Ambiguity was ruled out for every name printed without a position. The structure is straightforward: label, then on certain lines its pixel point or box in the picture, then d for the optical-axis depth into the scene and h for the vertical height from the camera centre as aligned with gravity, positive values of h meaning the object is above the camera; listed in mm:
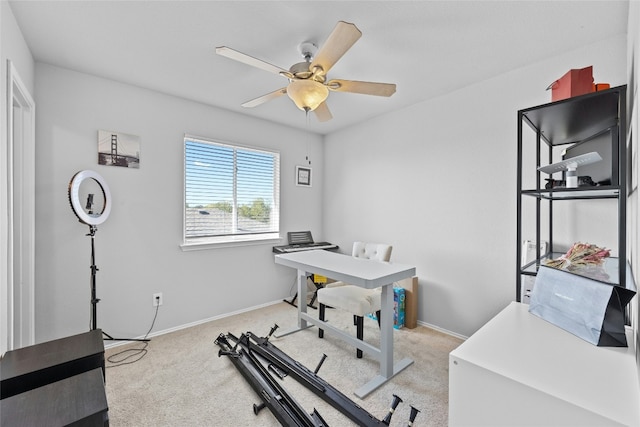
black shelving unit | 1131 +419
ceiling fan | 1521 +909
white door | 2031 -36
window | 3141 +250
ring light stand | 2074 +19
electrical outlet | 2818 -899
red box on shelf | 1352 +651
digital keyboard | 3638 -482
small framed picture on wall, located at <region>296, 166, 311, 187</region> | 4059 +555
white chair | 2260 -749
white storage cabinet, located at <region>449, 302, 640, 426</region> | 691 -476
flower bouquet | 1173 -217
